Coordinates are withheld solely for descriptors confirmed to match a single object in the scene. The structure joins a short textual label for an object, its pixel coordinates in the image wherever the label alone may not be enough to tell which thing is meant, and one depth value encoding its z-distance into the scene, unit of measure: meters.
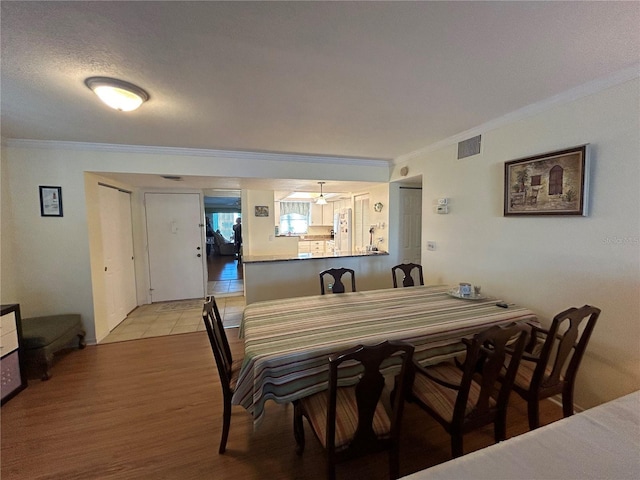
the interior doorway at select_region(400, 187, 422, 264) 4.54
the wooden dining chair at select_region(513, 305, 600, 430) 1.51
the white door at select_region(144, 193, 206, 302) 4.76
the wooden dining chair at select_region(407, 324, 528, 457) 1.34
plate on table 2.40
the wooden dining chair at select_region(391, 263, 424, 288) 3.11
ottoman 2.51
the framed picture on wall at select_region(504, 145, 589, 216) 1.91
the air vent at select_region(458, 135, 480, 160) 2.77
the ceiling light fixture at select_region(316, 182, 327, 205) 5.39
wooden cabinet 2.20
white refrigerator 6.21
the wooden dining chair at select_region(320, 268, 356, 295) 2.89
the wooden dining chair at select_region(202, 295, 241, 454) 1.66
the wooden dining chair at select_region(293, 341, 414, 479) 1.21
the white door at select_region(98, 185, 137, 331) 3.63
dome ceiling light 1.70
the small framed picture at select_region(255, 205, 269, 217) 5.52
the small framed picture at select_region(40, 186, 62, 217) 2.99
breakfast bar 3.75
